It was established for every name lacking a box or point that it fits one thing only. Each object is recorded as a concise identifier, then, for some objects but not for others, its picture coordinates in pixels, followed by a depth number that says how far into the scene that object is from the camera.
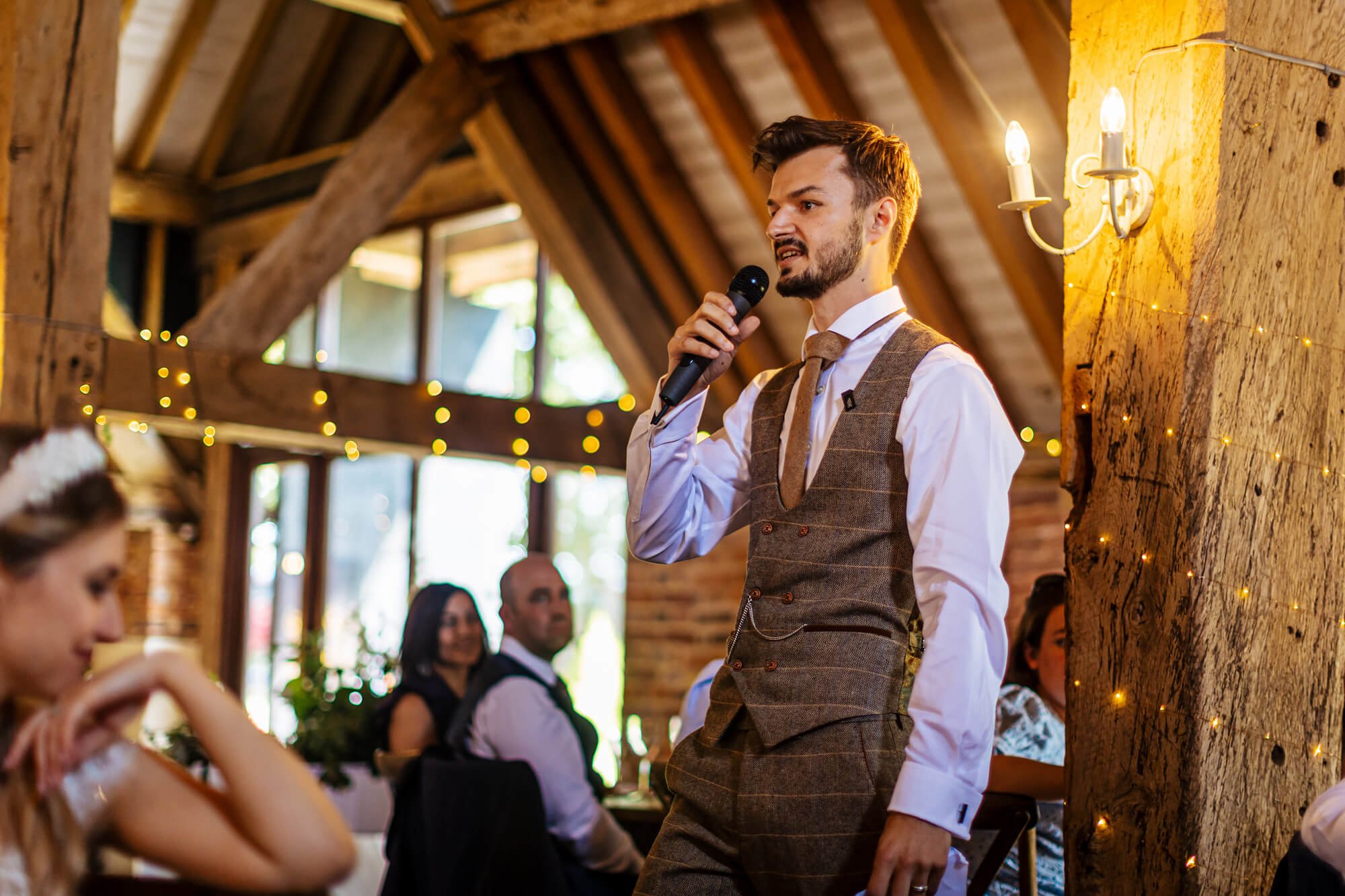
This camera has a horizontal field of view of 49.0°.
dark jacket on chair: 3.26
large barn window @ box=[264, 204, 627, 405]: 7.64
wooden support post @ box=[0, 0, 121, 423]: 4.15
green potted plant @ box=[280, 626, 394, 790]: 5.48
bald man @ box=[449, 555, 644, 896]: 3.63
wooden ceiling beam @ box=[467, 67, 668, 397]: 6.23
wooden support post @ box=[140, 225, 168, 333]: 9.55
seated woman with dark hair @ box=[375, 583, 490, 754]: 4.59
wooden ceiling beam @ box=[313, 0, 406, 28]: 6.07
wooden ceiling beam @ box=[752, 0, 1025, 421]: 5.17
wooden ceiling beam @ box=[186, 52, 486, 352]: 5.55
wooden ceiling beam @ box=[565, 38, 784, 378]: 5.92
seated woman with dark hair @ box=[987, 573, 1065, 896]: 2.98
